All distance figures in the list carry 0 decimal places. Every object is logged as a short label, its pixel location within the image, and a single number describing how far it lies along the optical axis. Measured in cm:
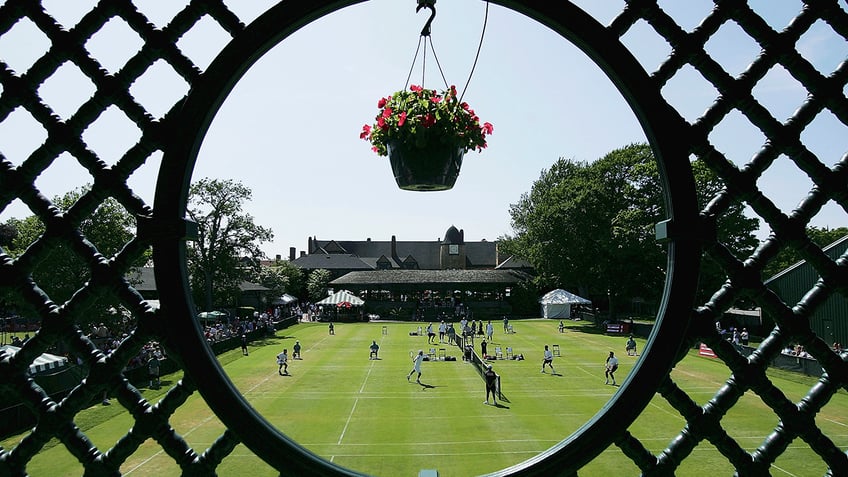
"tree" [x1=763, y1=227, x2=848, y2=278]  5072
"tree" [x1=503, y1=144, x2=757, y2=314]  3816
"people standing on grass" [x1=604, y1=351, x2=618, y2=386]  2123
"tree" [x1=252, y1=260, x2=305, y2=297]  5810
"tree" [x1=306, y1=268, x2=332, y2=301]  6950
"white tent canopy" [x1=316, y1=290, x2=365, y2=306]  4719
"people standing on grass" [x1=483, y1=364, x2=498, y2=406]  1760
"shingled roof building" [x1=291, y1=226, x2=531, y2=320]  5441
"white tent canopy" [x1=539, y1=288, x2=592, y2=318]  4706
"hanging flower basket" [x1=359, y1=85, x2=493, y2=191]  318
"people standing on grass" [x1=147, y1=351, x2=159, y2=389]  2064
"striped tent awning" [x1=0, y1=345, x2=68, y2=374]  1547
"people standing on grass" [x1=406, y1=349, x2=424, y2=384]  2094
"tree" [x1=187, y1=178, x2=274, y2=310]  4225
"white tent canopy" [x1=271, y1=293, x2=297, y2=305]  6005
